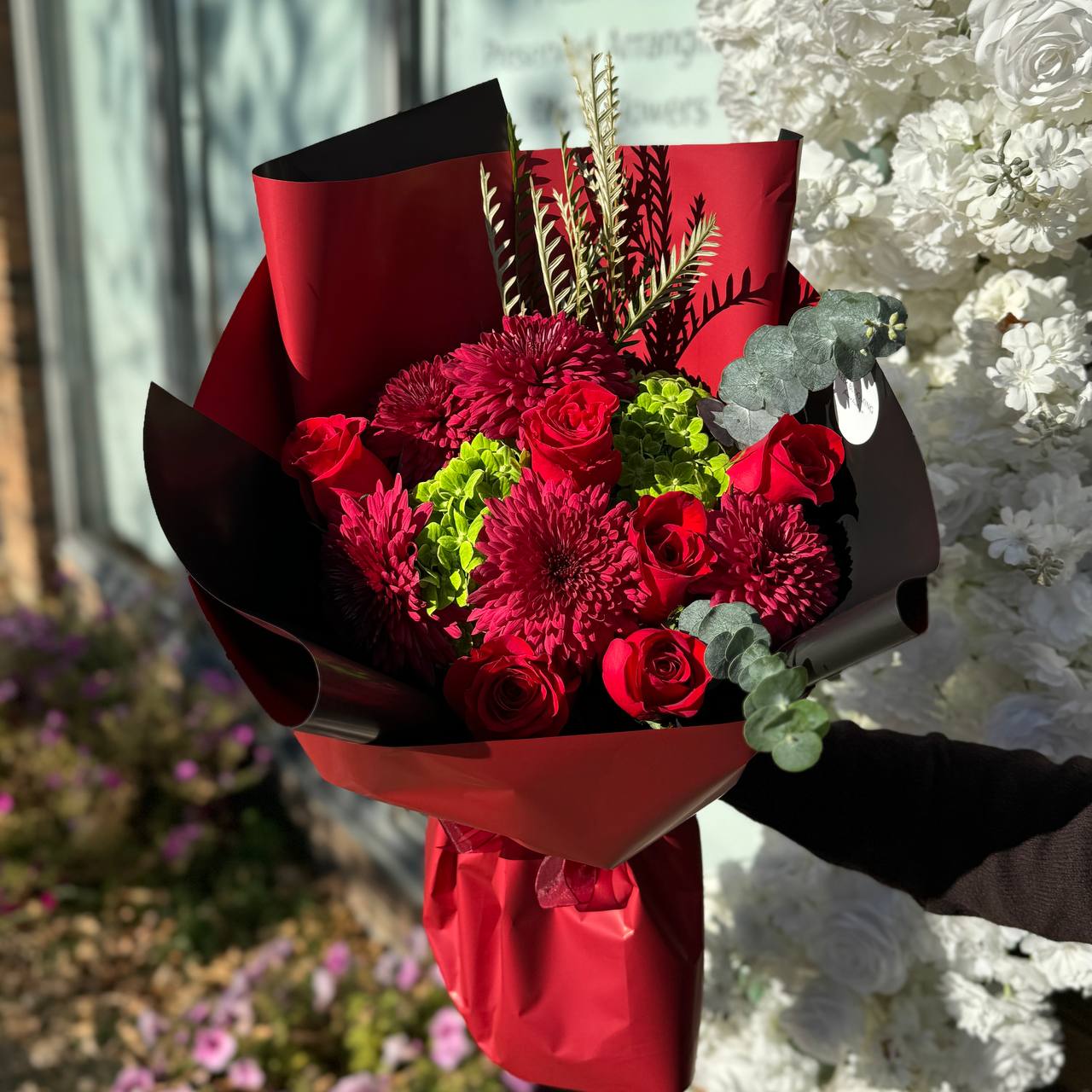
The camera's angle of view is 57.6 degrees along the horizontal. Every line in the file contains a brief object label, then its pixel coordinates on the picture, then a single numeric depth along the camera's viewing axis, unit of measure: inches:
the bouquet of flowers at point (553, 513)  24.5
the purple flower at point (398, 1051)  79.8
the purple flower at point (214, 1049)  81.8
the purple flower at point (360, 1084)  76.8
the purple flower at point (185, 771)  113.1
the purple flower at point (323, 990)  87.4
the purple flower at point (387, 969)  88.9
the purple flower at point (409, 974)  87.4
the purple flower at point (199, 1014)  87.0
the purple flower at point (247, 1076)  80.2
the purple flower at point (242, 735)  118.1
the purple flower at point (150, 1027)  86.4
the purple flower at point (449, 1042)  78.3
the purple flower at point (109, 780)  110.9
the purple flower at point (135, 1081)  81.8
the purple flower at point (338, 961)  88.8
